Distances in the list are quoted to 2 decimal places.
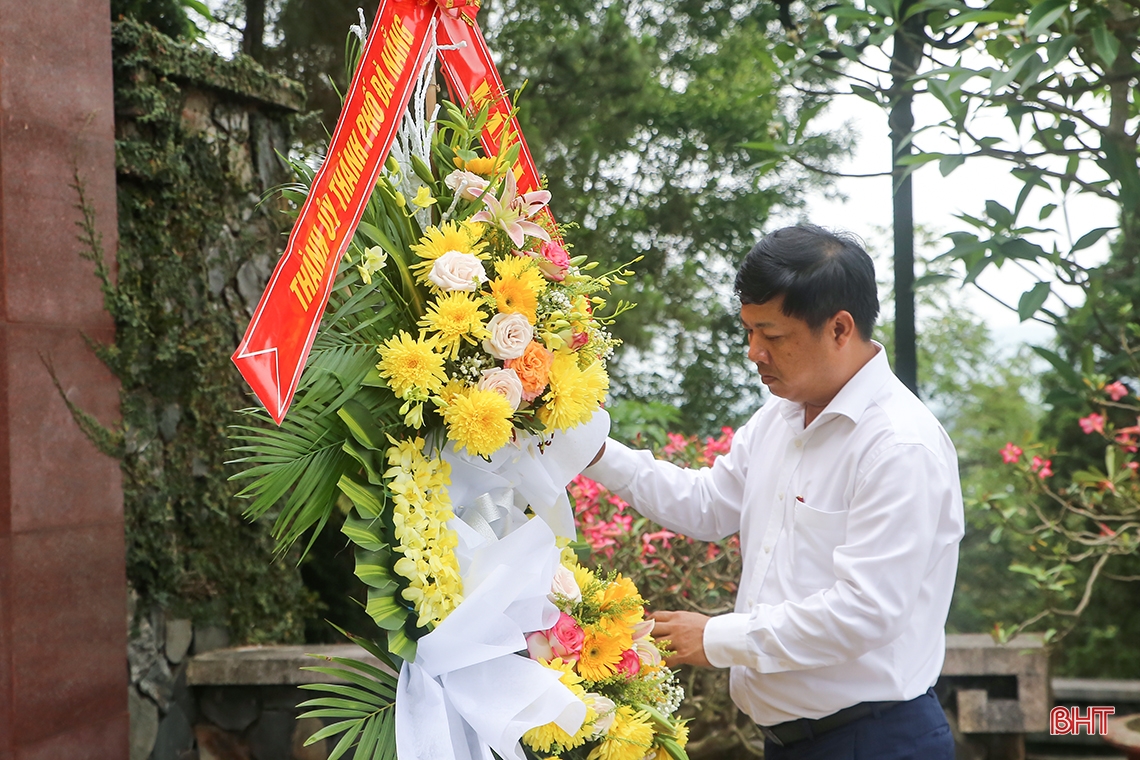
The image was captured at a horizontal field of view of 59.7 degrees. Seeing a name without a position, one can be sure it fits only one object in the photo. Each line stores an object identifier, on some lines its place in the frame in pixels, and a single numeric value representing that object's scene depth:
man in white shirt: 1.83
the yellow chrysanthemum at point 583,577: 1.79
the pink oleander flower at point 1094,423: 3.62
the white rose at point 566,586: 1.71
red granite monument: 2.77
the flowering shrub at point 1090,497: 3.46
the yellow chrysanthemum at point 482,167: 1.68
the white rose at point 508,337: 1.55
